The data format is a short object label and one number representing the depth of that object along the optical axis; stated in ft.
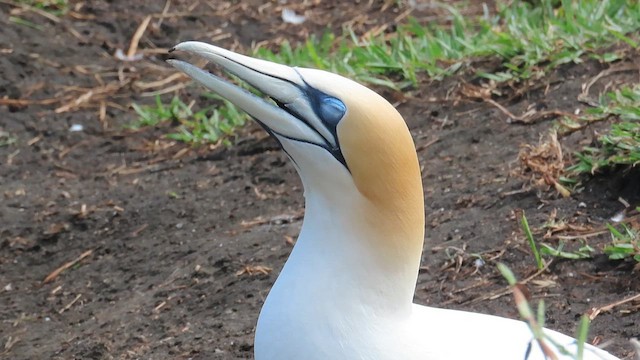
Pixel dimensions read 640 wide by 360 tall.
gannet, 16.55
